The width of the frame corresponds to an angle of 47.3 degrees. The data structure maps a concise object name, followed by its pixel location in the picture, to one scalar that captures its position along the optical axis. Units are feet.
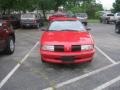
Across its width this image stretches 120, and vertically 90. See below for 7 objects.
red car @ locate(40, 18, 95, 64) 13.29
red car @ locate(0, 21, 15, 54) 16.30
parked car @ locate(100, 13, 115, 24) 62.63
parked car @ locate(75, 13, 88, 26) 56.00
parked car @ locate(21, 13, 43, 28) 43.64
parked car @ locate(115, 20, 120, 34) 34.89
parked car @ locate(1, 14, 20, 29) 41.75
